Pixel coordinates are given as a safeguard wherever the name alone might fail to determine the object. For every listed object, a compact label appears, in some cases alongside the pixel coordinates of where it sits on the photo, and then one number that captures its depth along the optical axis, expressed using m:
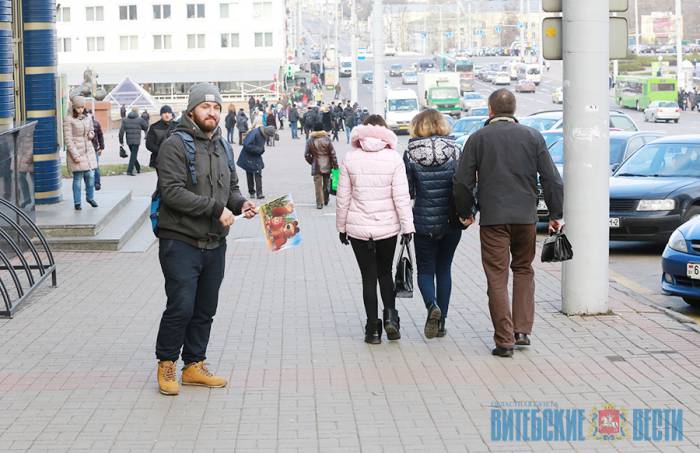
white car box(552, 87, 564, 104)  82.06
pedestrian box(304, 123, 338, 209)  21.52
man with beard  7.27
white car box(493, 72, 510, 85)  111.94
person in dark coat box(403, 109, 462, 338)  8.94
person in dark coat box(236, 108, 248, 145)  45.94
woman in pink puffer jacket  8.84
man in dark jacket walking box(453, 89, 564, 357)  8.52
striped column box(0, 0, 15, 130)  15.27
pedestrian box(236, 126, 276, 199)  23.09
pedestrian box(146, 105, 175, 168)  21.38
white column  10.10
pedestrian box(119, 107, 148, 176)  30.23
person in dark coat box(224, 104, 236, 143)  47.19
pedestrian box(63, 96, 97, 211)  17.39
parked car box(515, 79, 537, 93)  102.31
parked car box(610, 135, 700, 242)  15.53
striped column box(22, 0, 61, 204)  17.86
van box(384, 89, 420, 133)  60.22
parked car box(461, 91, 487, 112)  78.06
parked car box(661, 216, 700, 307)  11.18
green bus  76.94
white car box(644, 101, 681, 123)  64.62
